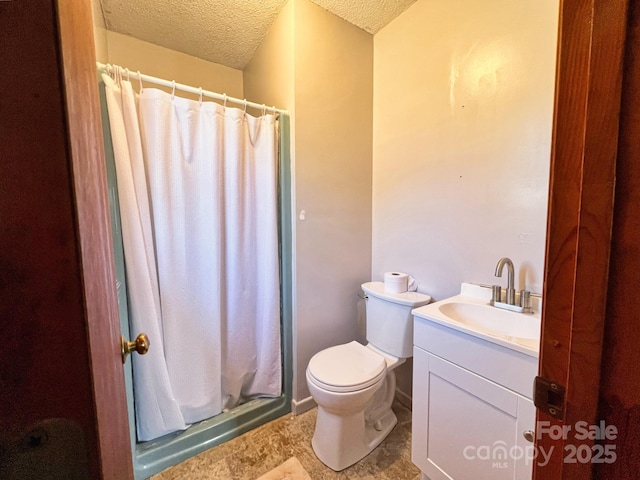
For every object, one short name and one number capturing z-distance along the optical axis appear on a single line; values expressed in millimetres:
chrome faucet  1113
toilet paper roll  1508
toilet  1229
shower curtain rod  1109
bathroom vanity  826
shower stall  1066
